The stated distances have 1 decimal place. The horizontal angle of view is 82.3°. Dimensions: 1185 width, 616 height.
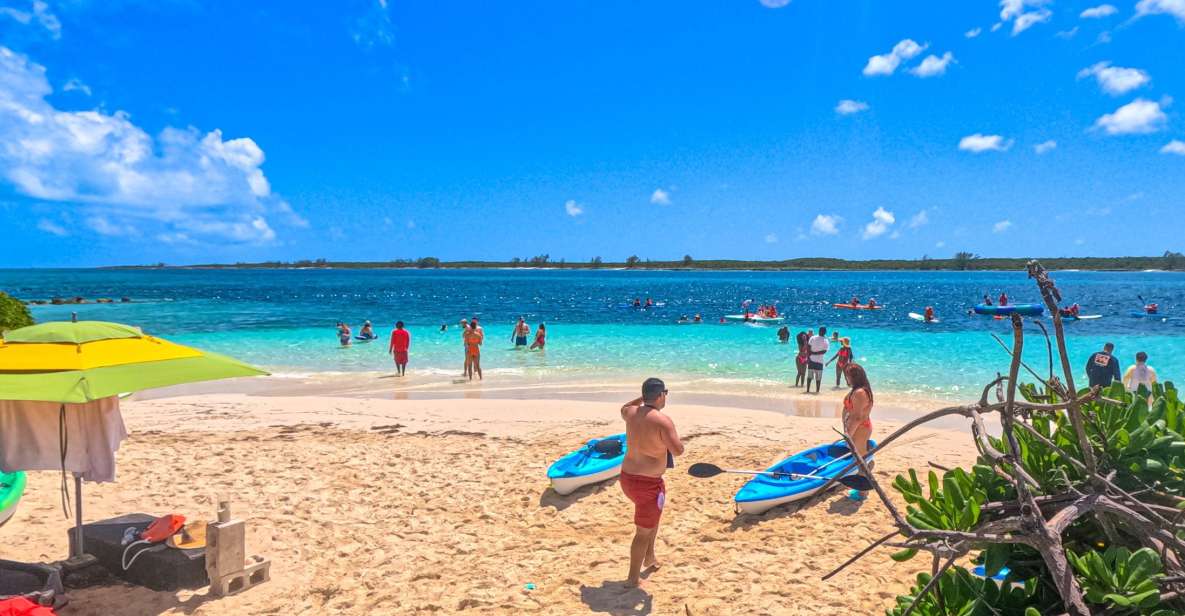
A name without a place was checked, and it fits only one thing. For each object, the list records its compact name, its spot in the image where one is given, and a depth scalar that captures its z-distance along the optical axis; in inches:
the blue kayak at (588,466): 309.9
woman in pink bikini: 303.6
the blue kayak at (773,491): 283.7
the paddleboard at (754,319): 1385.5
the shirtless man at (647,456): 214.2
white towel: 205.5
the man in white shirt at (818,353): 607.2
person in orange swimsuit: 693.9
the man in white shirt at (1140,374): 444.6
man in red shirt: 725.3
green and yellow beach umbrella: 175.5
